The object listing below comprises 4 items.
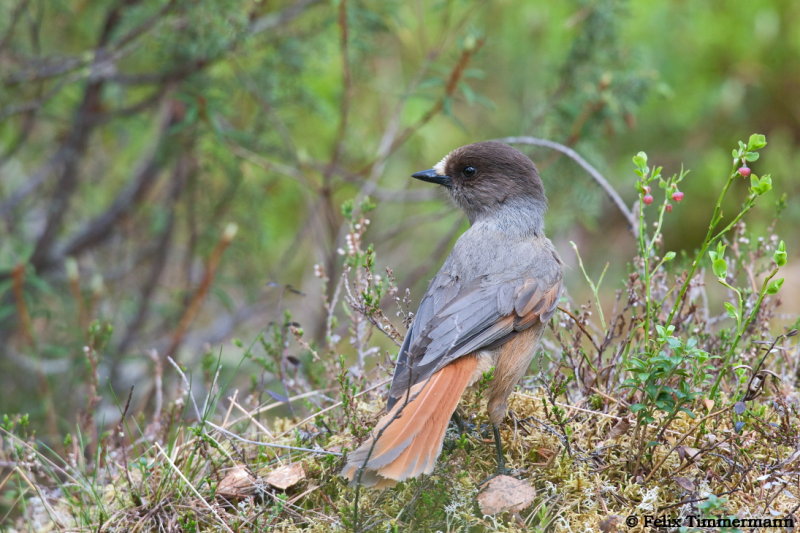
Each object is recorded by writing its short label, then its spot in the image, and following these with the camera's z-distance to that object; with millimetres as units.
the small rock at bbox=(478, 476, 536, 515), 5949
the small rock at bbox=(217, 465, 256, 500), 6547
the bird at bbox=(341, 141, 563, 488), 5937
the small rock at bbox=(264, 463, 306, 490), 6492
